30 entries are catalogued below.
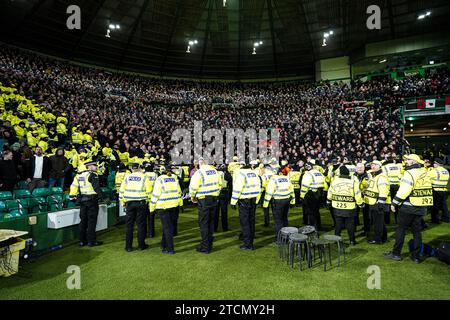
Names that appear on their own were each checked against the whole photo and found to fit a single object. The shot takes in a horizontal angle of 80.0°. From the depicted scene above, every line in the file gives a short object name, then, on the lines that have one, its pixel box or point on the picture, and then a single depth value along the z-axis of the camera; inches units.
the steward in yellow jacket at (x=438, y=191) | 338.3
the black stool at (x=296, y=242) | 196.9
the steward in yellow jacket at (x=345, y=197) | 246.8
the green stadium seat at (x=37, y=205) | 278.4
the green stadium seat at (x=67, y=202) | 308.2
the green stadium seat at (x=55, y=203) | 289.3
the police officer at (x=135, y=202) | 253.6
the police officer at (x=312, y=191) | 307.1
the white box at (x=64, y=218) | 253.8
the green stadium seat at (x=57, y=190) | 316.3
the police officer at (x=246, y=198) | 256.4
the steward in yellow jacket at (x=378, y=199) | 249.4
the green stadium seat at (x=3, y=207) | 250.2
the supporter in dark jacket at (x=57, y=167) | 363.6
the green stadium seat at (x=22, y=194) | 282.5
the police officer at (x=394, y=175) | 335.9
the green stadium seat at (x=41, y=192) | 298.4
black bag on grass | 205.2
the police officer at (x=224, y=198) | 330.6
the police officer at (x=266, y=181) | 279.2
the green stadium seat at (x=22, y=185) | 345.7
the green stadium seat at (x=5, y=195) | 271.0
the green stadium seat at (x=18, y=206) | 257.1
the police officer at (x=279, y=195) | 266.8
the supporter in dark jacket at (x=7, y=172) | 305.7
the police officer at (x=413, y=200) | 207.3
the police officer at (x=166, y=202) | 243.8
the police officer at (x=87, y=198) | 264.7
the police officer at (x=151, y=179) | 274.5
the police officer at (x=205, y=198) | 248.7
